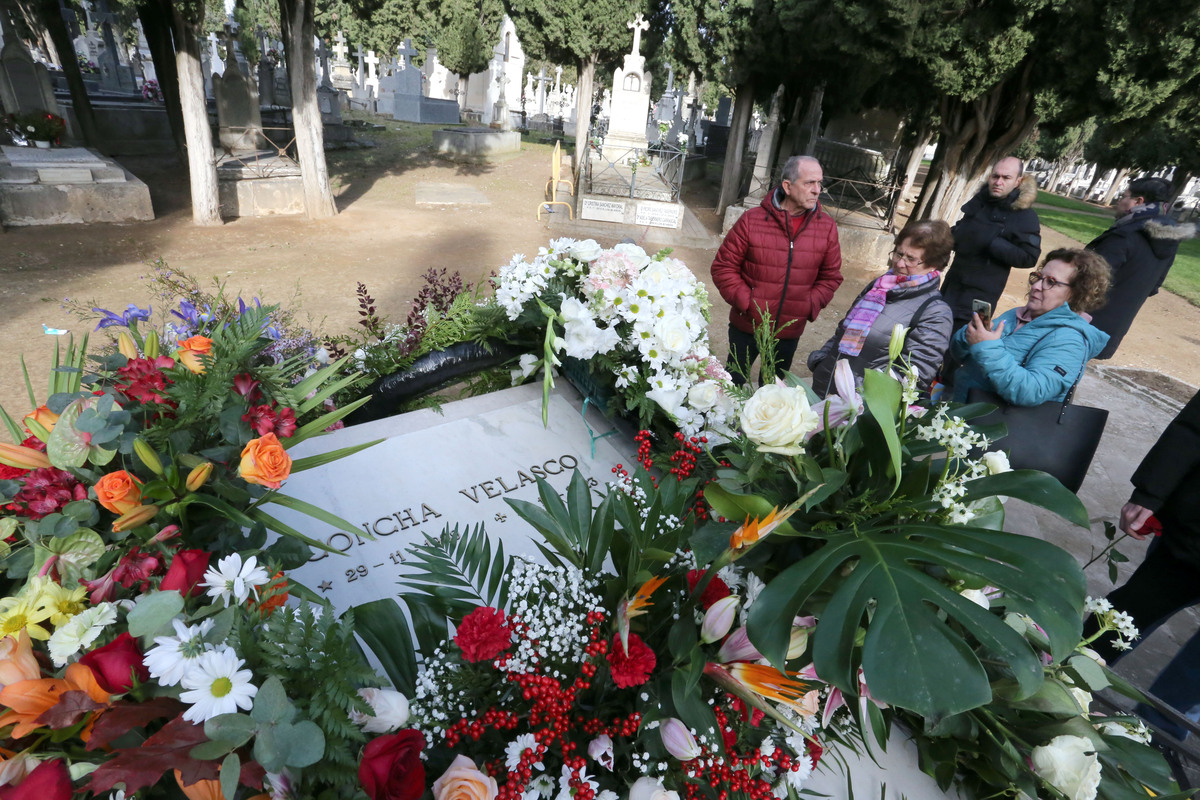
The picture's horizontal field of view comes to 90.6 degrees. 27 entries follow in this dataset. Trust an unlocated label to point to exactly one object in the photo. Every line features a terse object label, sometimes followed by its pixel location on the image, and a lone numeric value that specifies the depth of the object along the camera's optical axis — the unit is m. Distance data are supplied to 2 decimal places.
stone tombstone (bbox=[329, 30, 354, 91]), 26.50
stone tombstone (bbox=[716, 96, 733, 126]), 25.52
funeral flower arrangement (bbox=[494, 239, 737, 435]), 1.88
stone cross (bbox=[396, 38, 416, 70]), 24.48
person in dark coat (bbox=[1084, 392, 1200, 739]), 2.11
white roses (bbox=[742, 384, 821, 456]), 0.99
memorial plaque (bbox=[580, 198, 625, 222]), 9.70
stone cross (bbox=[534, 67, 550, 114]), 31.22
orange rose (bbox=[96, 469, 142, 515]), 1.01
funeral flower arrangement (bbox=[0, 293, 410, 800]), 0.79
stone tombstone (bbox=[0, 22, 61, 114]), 9.52
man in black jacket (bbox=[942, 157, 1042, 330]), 3.70
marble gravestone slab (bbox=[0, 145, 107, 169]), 7.72
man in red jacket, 3.14
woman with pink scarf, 2.64
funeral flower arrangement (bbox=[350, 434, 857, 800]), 0.91
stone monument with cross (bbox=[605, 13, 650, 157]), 12.56
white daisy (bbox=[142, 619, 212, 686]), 0.80
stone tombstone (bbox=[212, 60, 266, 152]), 11.08
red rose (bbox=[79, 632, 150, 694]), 0.83
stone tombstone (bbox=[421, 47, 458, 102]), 27.56
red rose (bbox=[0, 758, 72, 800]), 0.75
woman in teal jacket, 2.32
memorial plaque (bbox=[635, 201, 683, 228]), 9.73
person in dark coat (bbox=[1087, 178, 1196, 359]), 3.64
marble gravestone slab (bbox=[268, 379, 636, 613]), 1.55
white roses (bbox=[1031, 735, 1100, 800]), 1.02
